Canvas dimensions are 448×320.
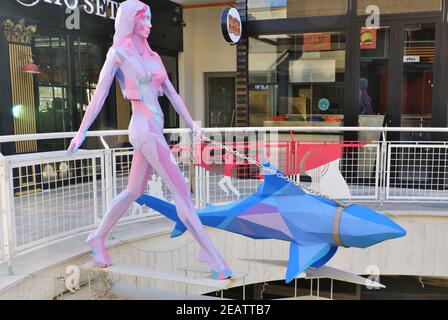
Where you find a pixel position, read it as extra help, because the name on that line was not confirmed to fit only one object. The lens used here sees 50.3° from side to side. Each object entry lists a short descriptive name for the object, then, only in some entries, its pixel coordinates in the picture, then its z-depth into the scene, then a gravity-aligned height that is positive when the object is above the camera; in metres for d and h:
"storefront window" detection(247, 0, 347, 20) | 7.02 +1.59
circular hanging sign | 6.61 +1.28
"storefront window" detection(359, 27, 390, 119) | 6.93 +0.57
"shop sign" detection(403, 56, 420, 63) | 6.80 +0.77
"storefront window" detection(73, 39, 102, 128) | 7.07 +0.70
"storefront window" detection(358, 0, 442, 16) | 6.59 +1.51
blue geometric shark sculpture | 3.12 -0.74
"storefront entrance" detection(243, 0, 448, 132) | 6.75 +0.73
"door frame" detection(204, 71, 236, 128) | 10.14 +0.77
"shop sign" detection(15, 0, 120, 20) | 6.14 +1.58
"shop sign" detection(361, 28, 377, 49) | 6.93 +1.10
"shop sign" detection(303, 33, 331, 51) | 7.16 +1.09
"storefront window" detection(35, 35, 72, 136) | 6.50 +0.44
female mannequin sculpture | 3.27 +0.01
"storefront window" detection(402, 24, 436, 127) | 6.73 +0.56
